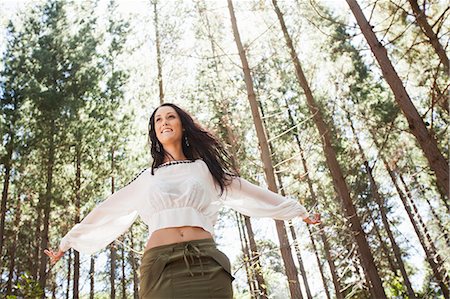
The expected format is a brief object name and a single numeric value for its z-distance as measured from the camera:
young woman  1.89
